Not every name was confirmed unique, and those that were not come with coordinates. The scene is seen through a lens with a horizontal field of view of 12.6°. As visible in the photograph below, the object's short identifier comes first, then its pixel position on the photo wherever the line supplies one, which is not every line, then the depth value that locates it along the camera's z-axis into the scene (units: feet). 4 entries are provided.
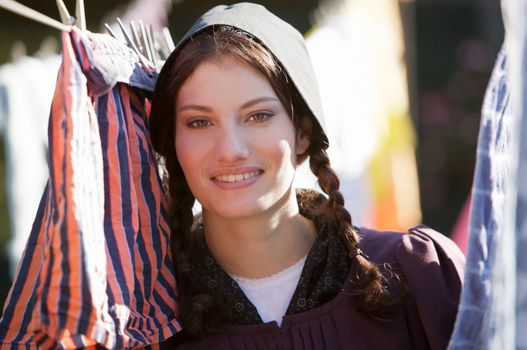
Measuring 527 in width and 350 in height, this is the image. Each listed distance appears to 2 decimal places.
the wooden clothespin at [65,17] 7.33
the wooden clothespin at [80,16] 7.41
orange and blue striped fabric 7.17
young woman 7.60
